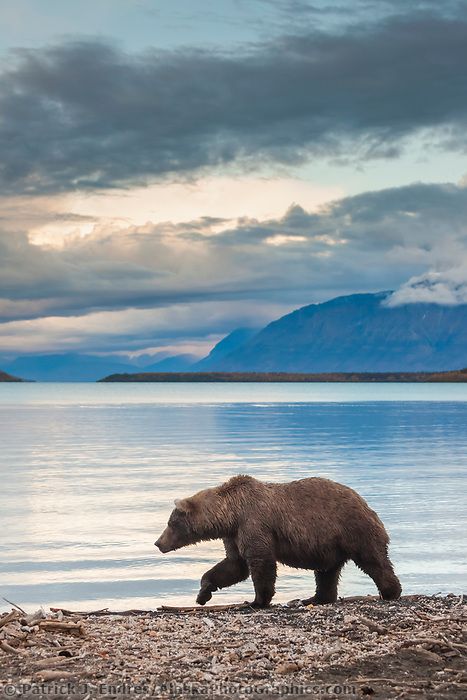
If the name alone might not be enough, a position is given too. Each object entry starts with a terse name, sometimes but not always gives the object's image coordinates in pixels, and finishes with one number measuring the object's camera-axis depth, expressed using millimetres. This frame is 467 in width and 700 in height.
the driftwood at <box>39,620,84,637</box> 10281
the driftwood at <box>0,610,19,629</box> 10367
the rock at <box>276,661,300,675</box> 8664
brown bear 12398
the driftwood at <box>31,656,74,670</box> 8945
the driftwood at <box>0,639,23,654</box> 9422
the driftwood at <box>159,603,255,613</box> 12383
